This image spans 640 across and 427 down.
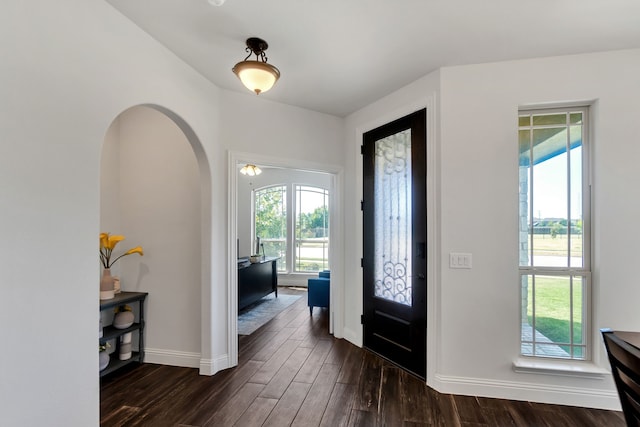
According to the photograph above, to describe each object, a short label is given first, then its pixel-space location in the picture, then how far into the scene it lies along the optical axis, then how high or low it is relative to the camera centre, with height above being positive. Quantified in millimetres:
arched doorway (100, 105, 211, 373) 2963 -54
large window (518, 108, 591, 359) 2482 -152
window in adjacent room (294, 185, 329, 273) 7086 -349
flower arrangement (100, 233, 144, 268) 2730 -315
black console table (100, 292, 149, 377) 2676 -1092
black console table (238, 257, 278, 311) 4637 -1109
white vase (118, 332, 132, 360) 2910 -1288
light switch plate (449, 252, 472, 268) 2535 -380
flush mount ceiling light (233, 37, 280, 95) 2102 +1003
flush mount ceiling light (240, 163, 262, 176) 6144 +902
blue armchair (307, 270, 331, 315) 4578 -1183
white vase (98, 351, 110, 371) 2658 -1289
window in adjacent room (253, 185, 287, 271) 7215 -143
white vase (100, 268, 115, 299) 2744 -653
